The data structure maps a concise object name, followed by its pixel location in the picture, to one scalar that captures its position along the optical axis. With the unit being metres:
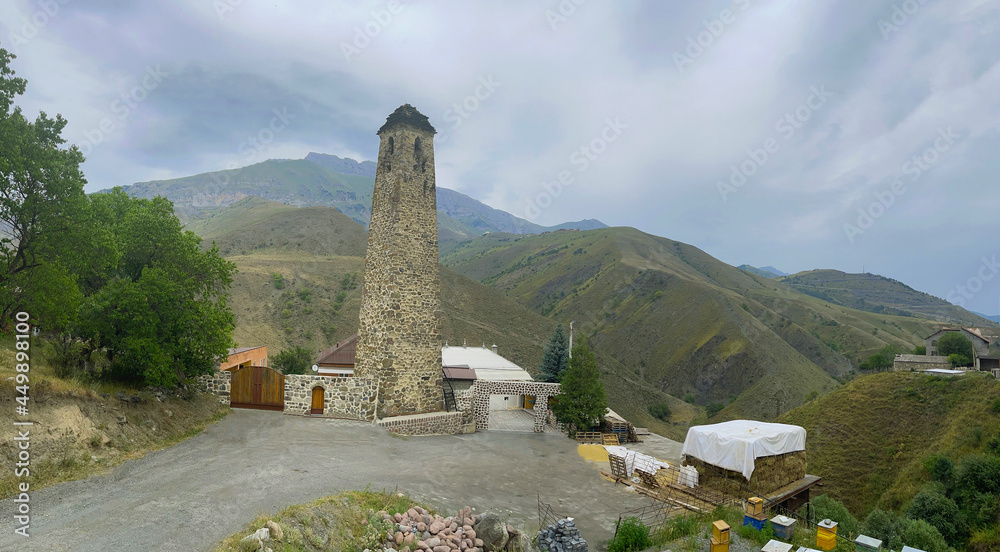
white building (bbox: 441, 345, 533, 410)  27.77
